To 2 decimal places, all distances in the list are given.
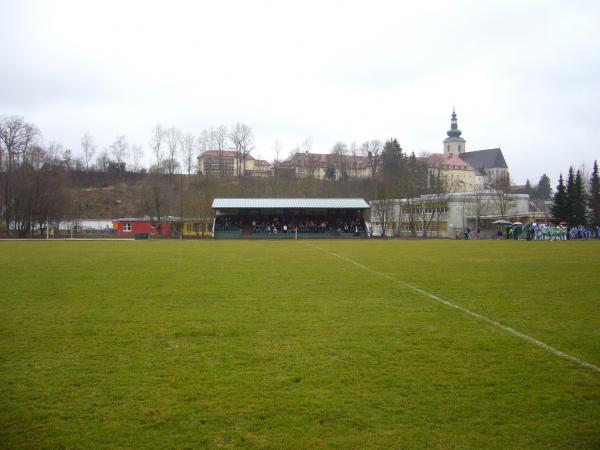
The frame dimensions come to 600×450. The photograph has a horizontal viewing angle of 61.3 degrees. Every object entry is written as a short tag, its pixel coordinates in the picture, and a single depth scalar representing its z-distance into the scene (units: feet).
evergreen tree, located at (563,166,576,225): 236.84
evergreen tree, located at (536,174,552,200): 511.07
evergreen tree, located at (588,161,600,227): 248.93
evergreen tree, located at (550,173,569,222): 237.45
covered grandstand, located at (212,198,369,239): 205.87
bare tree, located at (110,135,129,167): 372.17
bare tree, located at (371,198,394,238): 246.68
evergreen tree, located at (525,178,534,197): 460.55
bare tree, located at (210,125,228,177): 331.24
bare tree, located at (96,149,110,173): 364.38
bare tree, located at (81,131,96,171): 364.30
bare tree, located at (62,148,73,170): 340.53
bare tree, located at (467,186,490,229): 245.45
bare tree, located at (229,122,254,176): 333.21
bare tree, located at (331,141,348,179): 366.63
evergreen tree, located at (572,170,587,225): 239.09
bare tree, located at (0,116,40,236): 242.37
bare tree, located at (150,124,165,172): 305.88
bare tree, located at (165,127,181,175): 305.53
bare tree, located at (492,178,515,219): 246.39
